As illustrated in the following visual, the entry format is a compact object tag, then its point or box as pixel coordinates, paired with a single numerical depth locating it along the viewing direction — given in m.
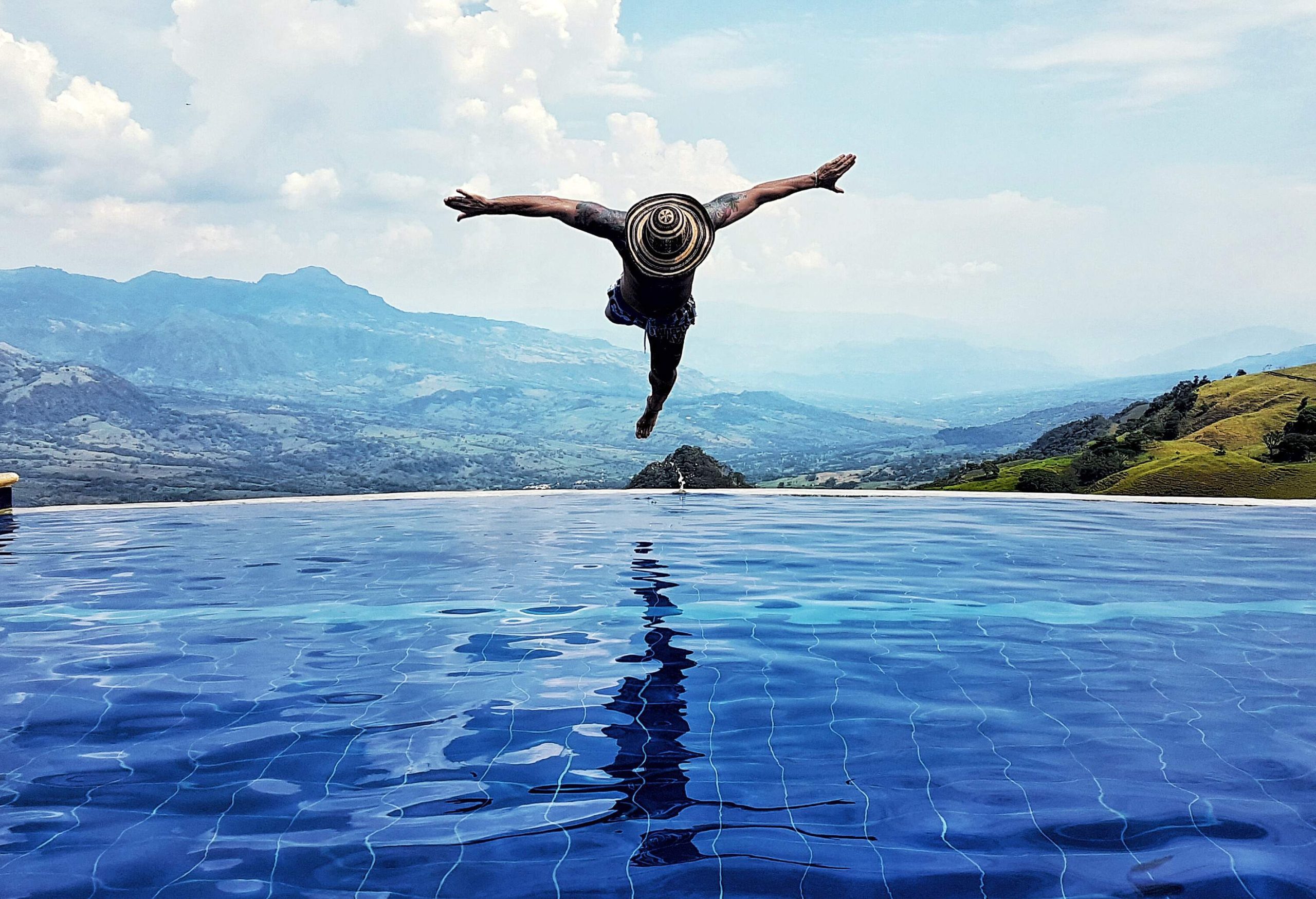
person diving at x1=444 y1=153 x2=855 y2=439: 6.15
